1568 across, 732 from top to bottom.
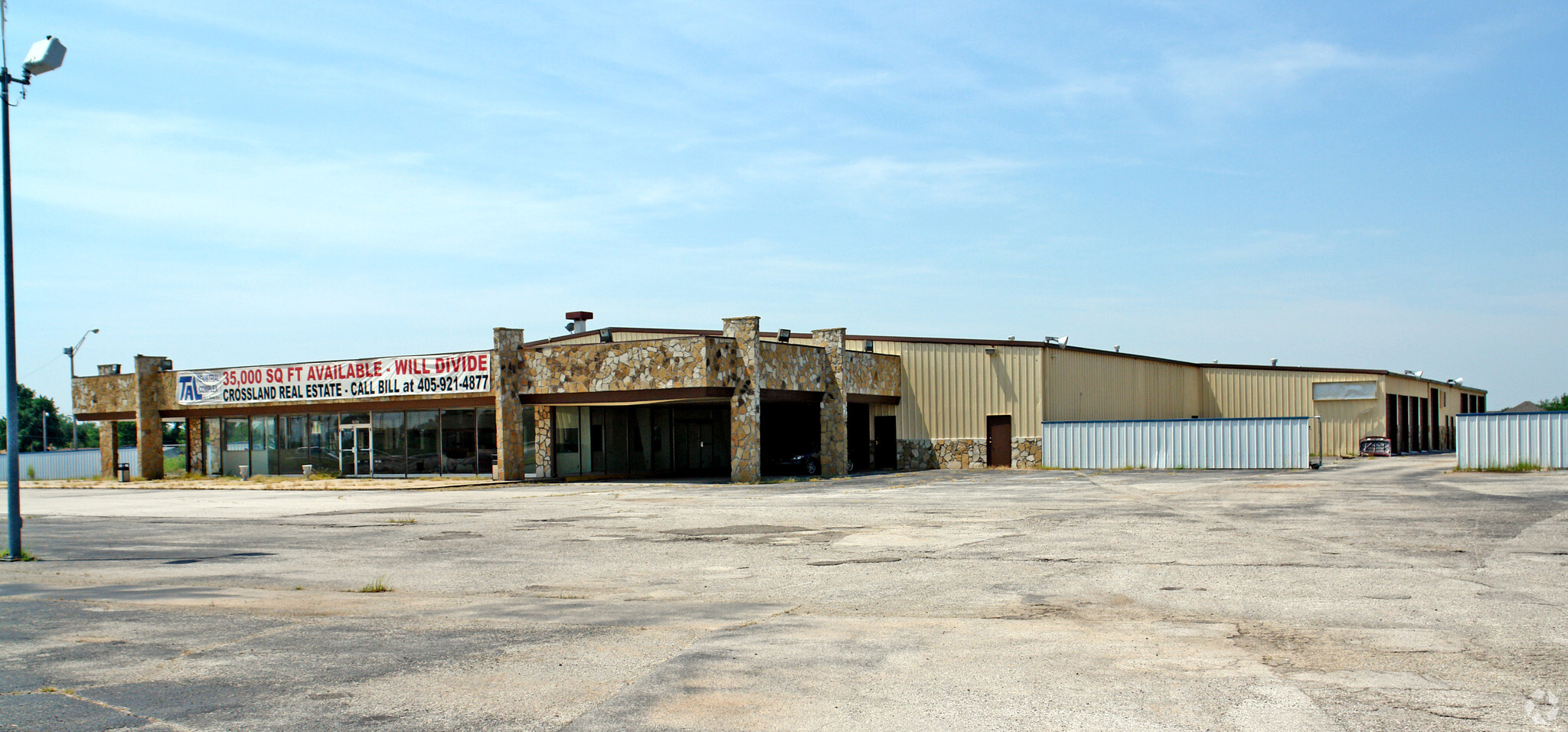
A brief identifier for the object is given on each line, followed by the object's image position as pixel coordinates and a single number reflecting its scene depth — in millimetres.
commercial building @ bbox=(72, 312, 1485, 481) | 33250
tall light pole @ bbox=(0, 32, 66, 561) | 13383
